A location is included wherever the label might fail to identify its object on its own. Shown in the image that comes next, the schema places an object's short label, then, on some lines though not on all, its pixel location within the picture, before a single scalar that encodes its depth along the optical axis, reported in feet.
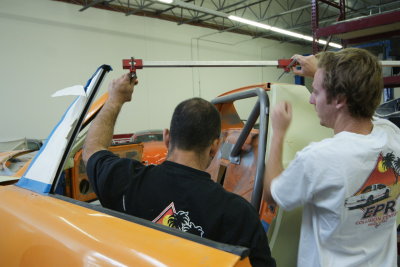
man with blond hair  3.34
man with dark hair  3.19
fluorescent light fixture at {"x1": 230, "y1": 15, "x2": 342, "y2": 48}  33.24
